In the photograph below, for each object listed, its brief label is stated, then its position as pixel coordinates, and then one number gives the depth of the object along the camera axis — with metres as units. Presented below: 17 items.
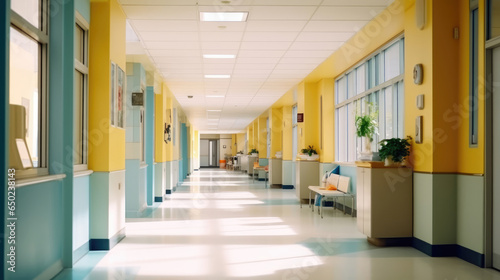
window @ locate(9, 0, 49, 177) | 3.90
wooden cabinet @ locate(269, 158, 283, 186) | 17.83
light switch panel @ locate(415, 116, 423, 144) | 5.95
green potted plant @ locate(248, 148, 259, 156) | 25.50
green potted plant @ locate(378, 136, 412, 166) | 6.17
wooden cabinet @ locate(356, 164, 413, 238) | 6.29
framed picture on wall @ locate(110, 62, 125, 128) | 6.07
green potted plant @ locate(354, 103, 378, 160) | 7.32
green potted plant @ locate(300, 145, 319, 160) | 11.78
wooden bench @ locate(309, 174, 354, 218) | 9.18
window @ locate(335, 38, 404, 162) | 7.68
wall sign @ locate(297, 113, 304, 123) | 12.44
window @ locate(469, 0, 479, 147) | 5.29
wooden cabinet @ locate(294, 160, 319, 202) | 11.75
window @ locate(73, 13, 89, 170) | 5.52
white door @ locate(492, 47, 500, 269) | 4.91
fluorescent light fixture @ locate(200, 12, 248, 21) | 6.38
